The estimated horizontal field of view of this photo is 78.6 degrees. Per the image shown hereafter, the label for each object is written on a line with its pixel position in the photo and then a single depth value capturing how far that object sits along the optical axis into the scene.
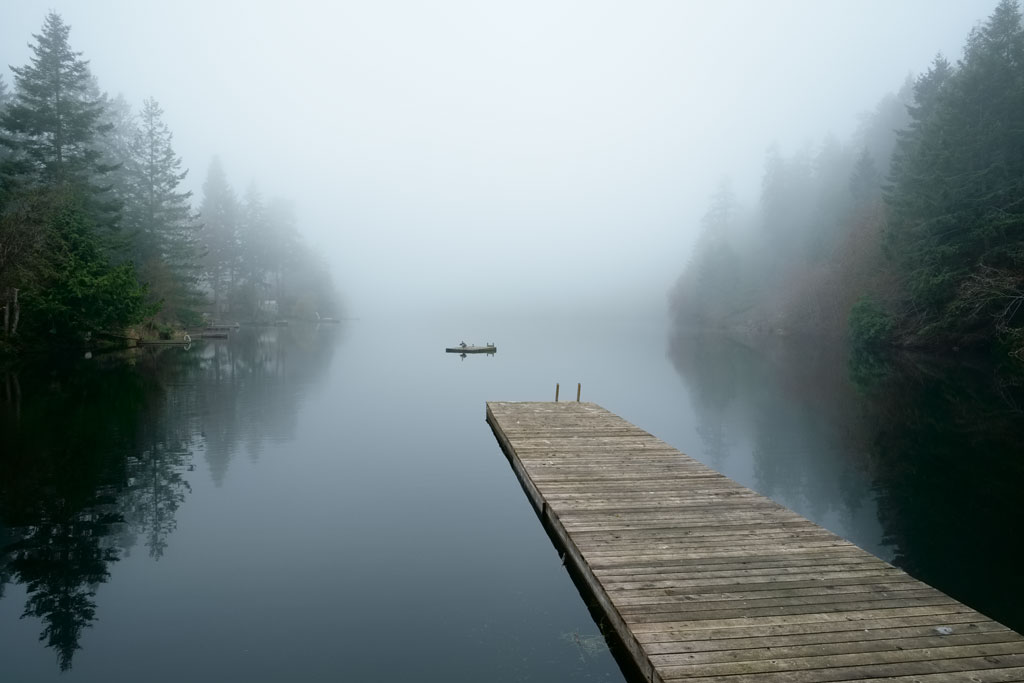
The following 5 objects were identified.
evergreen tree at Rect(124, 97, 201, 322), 45.34
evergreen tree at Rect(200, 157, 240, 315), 65.94
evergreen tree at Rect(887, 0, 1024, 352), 31.30
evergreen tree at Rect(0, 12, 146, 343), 28.41
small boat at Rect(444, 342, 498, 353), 42.53
